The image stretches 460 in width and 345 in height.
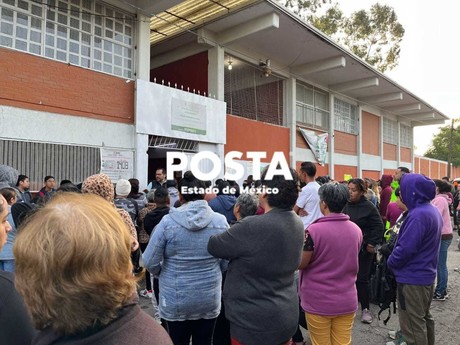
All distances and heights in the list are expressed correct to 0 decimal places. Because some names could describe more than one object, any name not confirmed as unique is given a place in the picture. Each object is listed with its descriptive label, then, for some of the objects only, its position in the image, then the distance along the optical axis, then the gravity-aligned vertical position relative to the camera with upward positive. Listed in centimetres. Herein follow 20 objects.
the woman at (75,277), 93 -28
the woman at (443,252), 509 -110
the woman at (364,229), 425 -64
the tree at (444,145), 4581 +447
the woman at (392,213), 512 -53
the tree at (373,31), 2278 +960
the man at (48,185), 655 -20
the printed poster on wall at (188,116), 905 +158
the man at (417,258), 290 -67
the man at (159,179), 746 -8
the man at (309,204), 432 -34
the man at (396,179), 595 -4
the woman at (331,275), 262 -75
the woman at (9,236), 345 -64
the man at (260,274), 214 -61
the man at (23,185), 569 -18
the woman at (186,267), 246 -66
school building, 682 +251
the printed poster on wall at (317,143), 1451 +143
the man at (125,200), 483 -36
